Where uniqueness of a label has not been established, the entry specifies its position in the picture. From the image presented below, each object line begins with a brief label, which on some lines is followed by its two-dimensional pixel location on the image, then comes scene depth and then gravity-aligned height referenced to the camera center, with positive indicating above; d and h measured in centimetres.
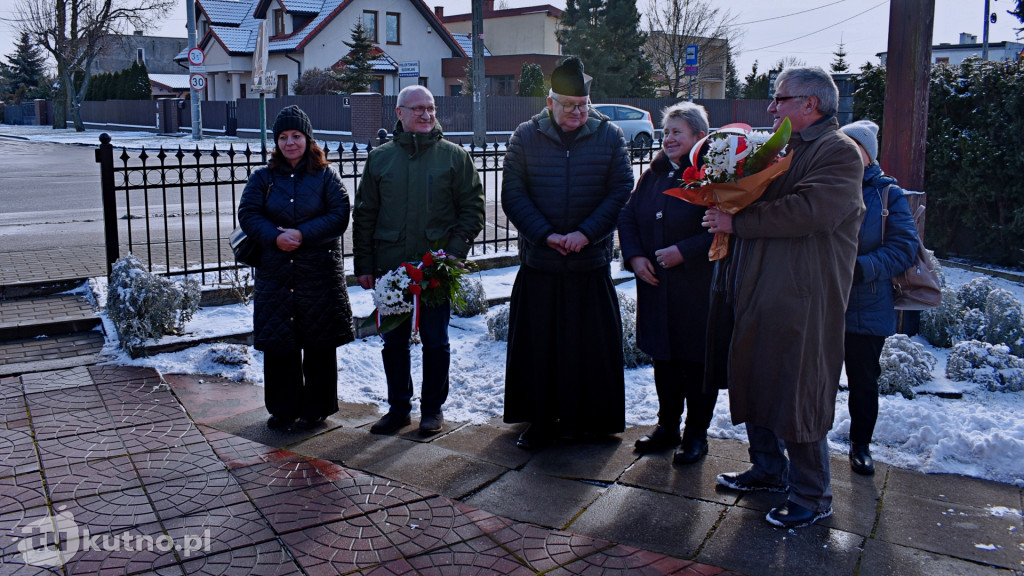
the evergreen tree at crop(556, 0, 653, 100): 4259 +589
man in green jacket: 459 -30
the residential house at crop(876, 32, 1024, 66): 4865 +664
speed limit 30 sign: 2947 +257
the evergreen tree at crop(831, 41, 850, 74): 3672 +443
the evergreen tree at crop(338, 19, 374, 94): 3647 +387
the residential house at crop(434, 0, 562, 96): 4691 +715
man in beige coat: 338 -47
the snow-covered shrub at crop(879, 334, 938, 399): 501 -116
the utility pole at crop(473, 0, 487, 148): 2225 +221
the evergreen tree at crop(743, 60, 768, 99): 5125 +465
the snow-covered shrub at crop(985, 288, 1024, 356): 586 -106
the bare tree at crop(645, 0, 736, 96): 4747 +679
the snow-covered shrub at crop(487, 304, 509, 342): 625 -117
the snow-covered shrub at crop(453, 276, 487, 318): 691 -109
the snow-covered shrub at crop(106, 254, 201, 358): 576 -97
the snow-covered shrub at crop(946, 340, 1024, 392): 508 -118
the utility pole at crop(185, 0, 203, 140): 3000 +215
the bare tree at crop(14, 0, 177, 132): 4506 +665
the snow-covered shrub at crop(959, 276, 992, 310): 633 -91
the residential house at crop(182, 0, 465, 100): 4288 +618
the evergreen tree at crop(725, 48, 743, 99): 6116 +584
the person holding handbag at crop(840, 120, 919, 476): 393 -43
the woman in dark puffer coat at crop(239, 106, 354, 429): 460 -53
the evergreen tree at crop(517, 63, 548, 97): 3778 +349
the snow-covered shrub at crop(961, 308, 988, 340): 596 -107
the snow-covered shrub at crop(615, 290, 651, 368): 579 -121
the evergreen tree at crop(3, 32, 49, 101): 6588 +638
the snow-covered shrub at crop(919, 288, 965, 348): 607 -108
